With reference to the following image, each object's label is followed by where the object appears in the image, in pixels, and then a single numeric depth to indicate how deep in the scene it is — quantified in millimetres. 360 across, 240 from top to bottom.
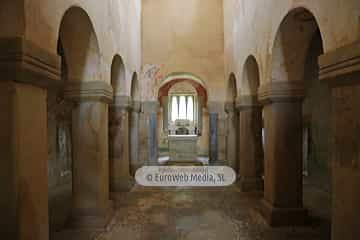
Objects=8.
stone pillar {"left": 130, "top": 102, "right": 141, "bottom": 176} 7907
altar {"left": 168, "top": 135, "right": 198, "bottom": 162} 11539
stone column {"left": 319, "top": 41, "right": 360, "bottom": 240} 2182
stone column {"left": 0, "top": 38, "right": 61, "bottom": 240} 1911
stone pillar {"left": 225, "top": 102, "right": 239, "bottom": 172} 8164
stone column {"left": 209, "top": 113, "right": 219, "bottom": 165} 9828
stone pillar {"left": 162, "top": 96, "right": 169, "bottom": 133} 16156
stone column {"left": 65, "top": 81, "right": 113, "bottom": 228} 4070
